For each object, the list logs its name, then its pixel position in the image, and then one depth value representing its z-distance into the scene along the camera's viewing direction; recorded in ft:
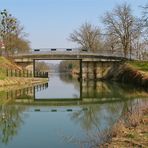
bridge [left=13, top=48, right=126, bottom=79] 232.53
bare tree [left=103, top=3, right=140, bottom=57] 243.19
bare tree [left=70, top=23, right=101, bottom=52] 290.56
